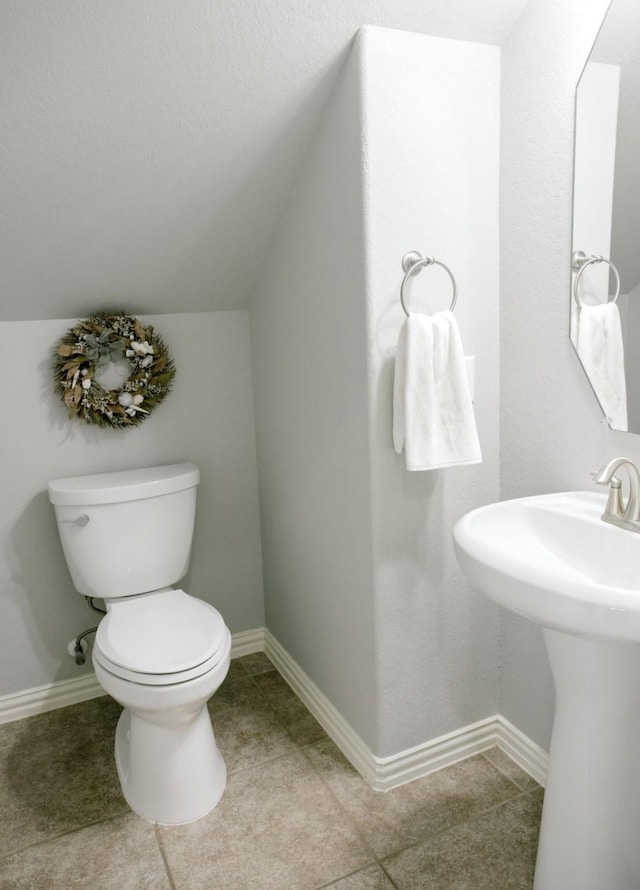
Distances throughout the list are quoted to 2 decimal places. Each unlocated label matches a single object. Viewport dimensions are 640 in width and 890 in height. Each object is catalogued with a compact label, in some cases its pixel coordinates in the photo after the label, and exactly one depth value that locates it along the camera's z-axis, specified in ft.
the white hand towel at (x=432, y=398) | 4.95
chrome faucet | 4.24
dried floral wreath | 6.79
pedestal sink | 3.95
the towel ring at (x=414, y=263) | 5.05
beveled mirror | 4.37
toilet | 5.45
